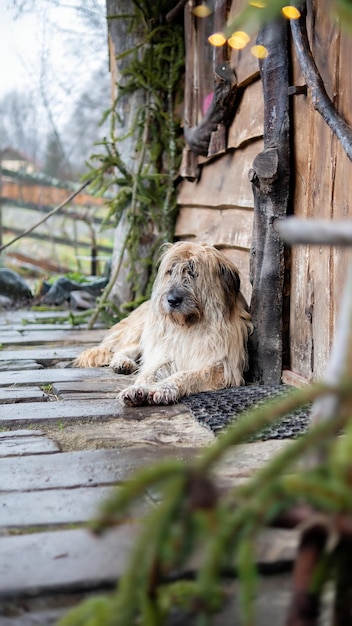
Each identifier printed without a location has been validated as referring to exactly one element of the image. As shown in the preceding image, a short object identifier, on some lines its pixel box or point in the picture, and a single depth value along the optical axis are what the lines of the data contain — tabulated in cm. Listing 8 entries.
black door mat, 316
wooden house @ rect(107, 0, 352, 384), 369
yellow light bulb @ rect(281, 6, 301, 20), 372
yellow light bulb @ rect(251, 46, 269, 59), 433
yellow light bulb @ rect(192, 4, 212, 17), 605
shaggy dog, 444
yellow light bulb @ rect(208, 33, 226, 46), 487
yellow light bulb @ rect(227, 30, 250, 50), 478
